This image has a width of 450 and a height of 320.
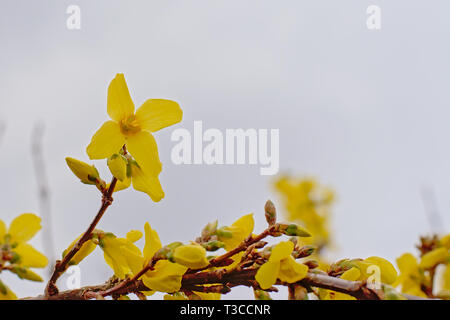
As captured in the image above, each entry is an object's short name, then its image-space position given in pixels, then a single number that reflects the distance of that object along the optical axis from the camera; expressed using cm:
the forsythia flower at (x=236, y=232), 42
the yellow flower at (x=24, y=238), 45
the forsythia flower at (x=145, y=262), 41
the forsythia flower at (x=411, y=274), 49
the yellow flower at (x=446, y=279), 53
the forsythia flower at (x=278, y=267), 40
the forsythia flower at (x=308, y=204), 301
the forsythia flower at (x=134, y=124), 42
